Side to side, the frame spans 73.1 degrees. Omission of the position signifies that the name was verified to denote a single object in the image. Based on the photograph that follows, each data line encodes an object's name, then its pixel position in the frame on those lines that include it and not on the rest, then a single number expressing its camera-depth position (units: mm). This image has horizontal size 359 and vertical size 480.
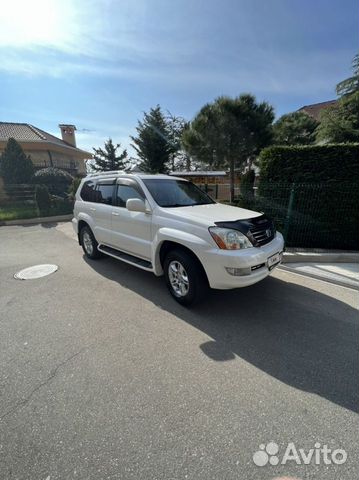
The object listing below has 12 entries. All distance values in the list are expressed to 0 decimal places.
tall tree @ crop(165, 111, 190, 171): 26302
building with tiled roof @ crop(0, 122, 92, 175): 20172
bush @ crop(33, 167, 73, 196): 15781
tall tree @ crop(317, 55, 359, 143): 10164
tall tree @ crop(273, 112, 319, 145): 17066
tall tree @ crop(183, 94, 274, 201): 12453
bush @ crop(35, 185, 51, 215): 12145
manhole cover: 4782
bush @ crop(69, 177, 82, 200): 13562
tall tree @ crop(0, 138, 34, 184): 15602
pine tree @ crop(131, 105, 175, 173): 25141
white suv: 2980
